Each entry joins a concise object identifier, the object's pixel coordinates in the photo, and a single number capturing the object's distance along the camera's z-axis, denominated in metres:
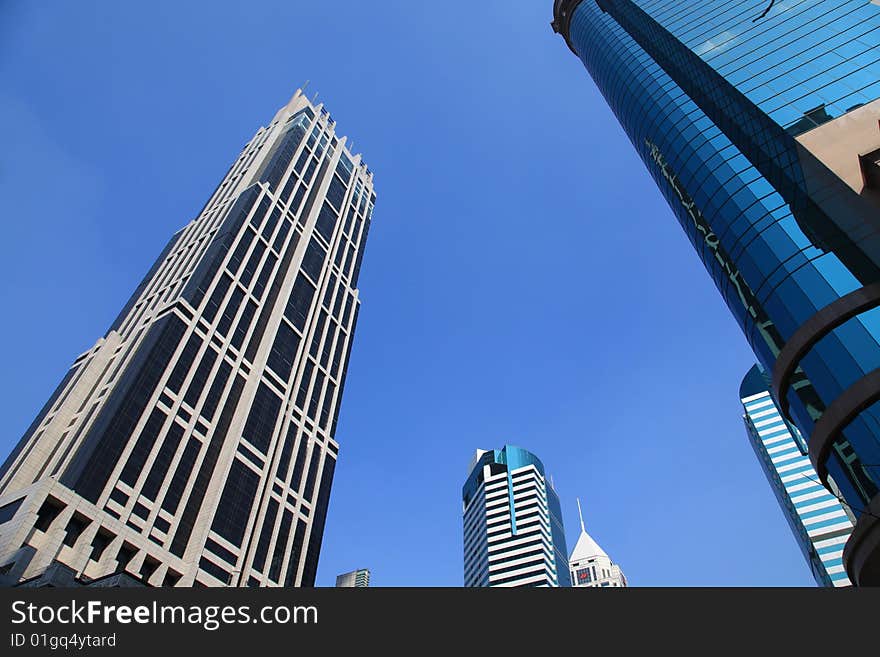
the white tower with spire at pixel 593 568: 159.12
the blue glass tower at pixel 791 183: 26.80
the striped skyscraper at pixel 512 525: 129.62
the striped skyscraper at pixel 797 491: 91.44
